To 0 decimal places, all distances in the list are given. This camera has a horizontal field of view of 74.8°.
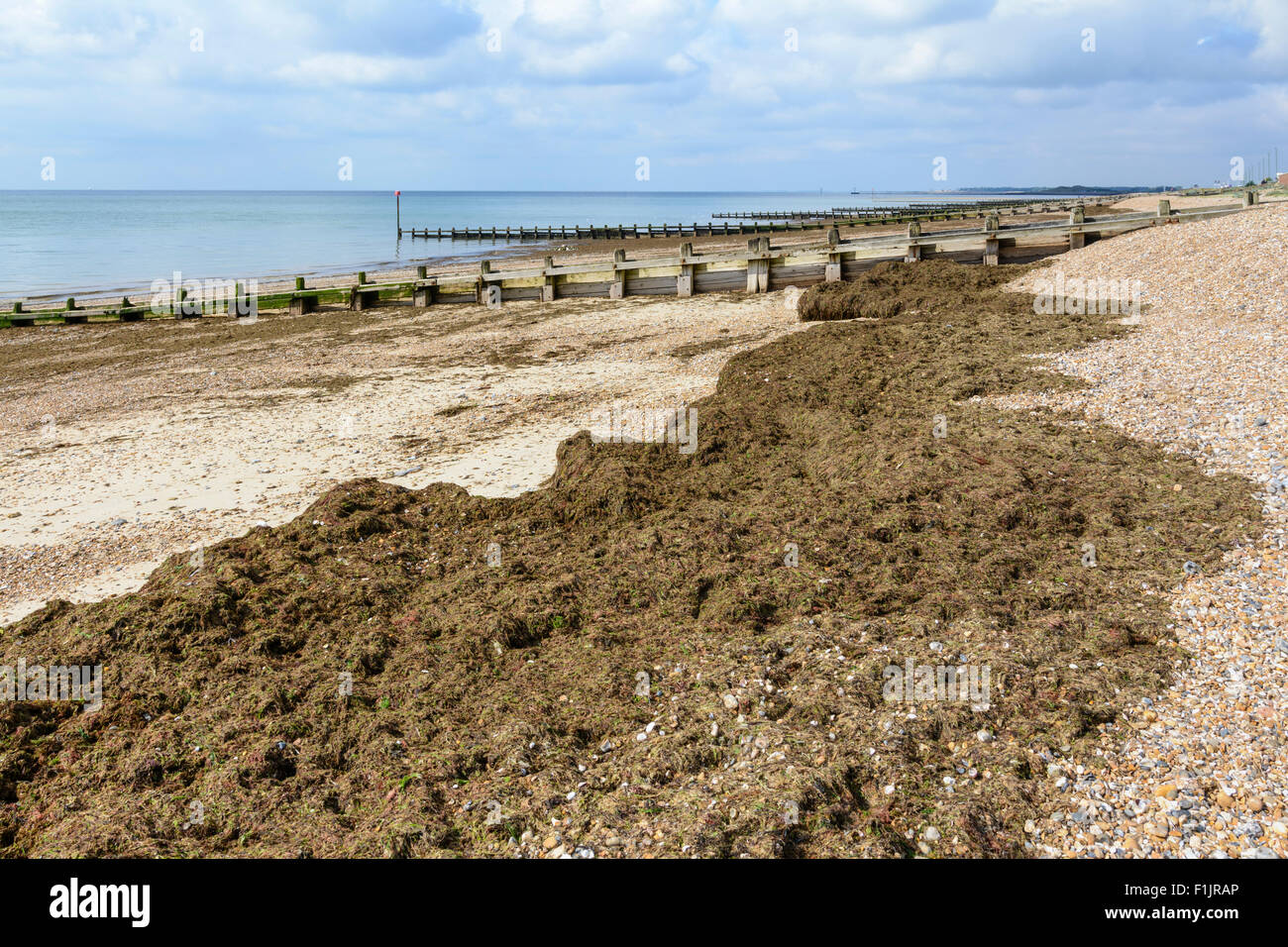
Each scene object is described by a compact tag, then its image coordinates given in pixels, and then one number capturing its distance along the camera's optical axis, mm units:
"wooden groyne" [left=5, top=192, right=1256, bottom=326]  21375
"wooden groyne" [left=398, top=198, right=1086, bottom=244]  69119
